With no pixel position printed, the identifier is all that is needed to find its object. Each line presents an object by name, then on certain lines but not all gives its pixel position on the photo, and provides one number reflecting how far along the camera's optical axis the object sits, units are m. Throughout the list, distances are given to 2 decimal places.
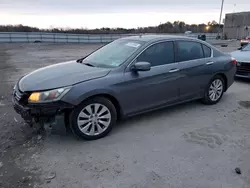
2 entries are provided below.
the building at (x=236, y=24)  39.85
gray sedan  2.76
